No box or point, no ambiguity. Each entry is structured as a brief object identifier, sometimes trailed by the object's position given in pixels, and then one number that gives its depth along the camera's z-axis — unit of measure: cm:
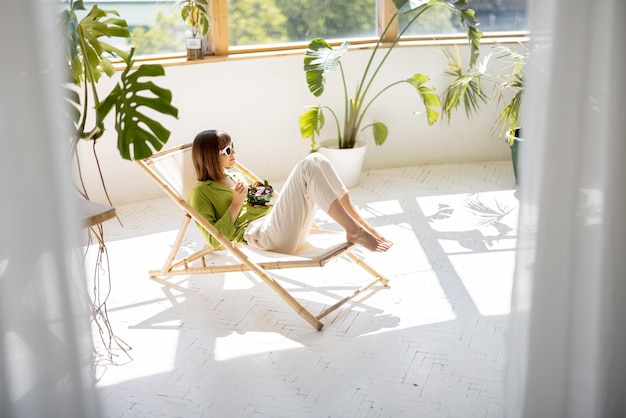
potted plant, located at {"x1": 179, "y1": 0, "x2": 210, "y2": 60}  581
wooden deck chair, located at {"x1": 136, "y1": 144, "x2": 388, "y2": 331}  411
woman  419
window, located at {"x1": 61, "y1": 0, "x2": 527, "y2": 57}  588
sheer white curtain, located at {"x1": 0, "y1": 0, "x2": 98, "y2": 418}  223
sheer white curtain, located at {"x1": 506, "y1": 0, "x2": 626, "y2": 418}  244
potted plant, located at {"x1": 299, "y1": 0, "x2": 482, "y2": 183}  551
